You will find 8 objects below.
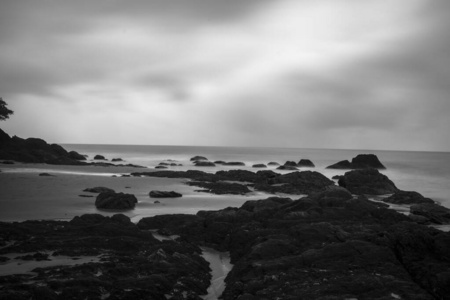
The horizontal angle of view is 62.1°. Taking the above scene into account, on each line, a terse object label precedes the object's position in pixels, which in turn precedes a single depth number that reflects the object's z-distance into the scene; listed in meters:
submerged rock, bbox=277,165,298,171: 87.76
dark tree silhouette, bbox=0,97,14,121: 69.39
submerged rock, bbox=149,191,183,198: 33.66
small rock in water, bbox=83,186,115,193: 34.44
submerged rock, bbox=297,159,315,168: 105.45
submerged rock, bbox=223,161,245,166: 106.69
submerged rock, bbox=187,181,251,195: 40.59
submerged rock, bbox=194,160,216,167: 101.04
